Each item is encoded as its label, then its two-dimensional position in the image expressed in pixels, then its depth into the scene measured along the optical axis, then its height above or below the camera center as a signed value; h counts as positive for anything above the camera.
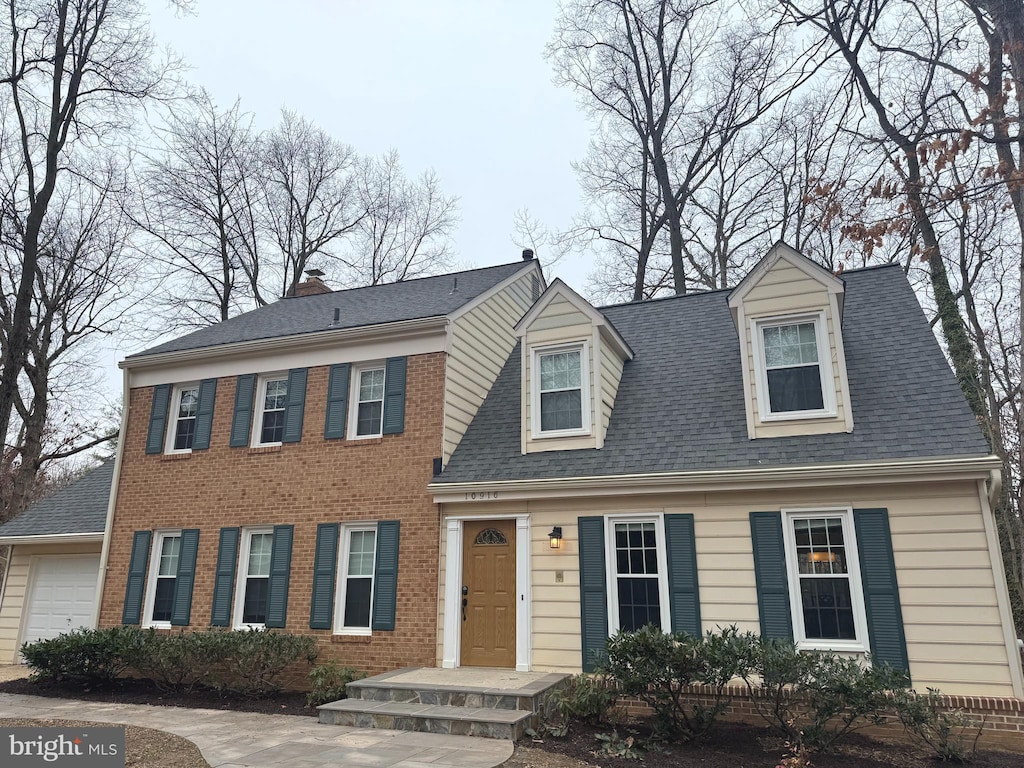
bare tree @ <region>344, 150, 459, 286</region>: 26.72 +14.18
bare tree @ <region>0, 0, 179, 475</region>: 14.60 +11.08
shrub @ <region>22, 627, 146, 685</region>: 10.41 -1.32
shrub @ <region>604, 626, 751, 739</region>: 7.15 -1.05
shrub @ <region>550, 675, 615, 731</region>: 7.82 -1.54
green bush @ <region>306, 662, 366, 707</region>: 9.39 -1.61
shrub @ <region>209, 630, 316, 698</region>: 9.89 -1.30
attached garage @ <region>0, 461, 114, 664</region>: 13.36 -0.16
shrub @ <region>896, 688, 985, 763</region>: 6.52 -1.50
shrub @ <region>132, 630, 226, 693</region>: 10.01 -1.35
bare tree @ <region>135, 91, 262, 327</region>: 23.36 +12.76
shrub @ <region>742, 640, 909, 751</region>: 6.54 -1.16
